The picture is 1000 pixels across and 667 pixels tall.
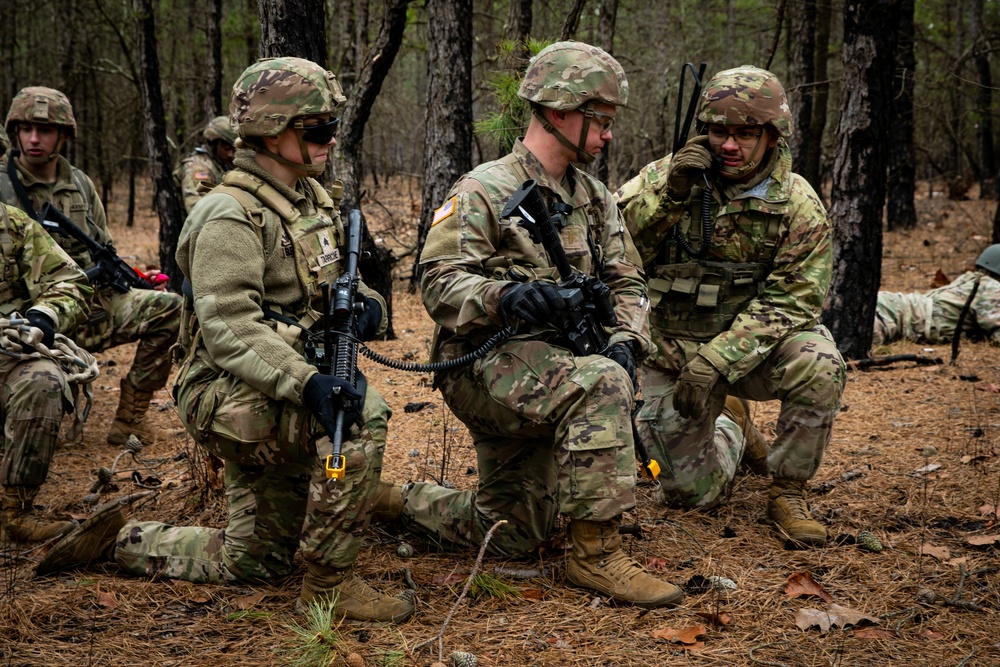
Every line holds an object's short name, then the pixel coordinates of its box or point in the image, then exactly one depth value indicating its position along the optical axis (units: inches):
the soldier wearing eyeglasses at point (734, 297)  173.9
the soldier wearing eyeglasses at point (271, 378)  127.9
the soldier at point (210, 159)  323.9
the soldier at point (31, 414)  170.6
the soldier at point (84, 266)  245.0
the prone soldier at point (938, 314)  319.6
